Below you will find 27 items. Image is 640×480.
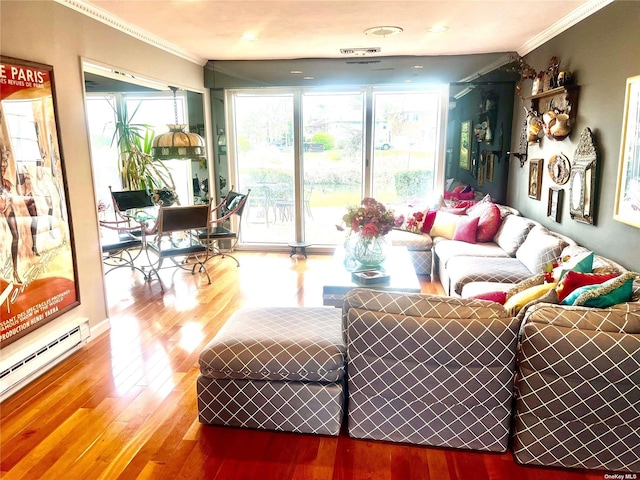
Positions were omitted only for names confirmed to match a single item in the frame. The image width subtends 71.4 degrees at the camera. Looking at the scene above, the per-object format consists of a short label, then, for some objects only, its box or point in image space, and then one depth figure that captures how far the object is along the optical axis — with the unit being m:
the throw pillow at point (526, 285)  2.58
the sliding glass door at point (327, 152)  6.08
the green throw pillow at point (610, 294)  2.12
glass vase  3.77
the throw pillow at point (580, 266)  2.70
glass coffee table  3.38
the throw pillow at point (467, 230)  4.99
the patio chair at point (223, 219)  5.57
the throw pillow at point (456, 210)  5.53
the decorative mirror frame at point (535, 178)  4.61
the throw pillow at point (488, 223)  4.96
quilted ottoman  2.30
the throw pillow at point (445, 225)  5.23
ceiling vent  5.26
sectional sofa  1.96
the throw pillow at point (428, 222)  5.47
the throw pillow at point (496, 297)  2.49
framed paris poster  2.69
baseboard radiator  2.71
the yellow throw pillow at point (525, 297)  2.31
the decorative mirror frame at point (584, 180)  3.49
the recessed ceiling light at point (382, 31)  4.25
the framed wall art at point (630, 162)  2.94
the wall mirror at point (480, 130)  5.57
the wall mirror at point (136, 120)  6.31
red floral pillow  2.36
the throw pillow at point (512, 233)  4.38
